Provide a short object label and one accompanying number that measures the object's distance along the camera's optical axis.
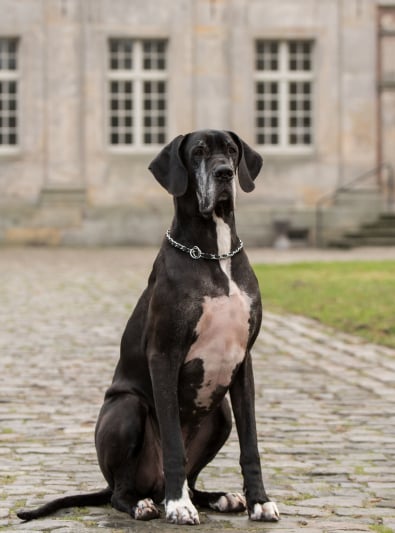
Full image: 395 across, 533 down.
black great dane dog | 4.79
